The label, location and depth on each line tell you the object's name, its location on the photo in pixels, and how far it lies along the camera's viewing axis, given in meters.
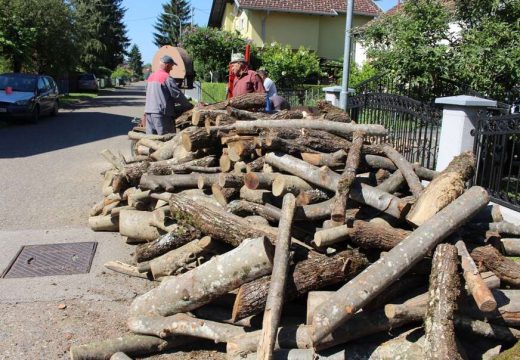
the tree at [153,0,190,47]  91.64
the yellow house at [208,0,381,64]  31.86
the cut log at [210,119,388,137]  6.32
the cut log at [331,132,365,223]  4.65
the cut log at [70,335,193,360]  4.22
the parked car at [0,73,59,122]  19.34
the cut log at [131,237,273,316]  4.21
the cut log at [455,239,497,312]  3.66
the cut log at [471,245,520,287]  4.42
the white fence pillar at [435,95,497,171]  7.34
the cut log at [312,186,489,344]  3.75
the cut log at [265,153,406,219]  4.79
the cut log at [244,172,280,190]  5.23
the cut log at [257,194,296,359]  3.68
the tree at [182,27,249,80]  25.17
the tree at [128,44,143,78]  129.50
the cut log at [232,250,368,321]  4.12
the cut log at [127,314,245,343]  4.27
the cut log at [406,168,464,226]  4.43
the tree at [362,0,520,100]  9.04
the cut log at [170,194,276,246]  4.82
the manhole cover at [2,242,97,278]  6.10
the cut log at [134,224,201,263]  5.55
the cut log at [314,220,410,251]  4.45
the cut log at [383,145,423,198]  5.22
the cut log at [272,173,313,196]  5.19
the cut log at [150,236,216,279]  5.18
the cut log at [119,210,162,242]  6.58
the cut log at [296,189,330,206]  5.10
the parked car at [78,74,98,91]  46.53
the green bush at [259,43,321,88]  21.14
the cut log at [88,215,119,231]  7.43
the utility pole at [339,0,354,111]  11.91
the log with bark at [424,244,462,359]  3.58
